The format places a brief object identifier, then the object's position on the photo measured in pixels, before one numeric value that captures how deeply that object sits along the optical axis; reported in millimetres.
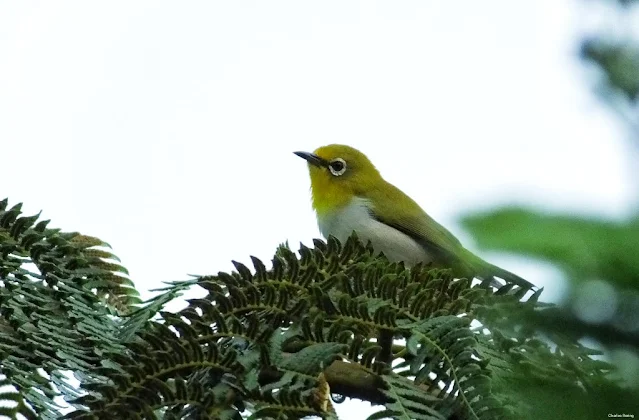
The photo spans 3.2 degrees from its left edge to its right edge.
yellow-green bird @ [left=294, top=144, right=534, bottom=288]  4100
